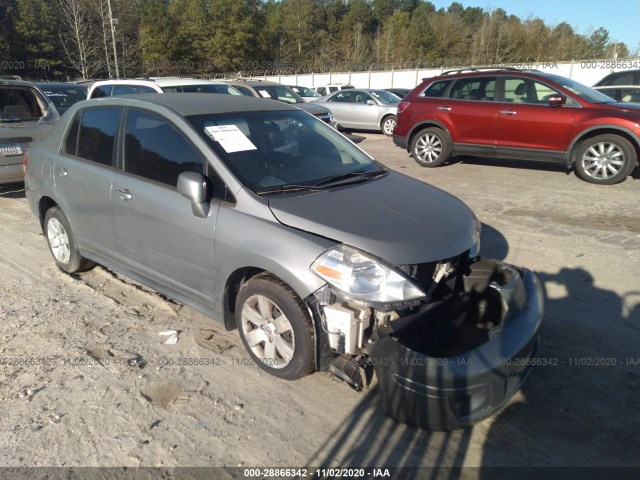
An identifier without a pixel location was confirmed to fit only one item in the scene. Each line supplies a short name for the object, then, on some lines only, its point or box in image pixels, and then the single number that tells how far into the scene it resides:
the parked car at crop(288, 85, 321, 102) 18.69
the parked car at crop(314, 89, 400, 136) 15.01
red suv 7.45
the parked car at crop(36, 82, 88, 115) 10.96
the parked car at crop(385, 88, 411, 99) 20.53
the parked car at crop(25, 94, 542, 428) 2.44
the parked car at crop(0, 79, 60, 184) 7.25
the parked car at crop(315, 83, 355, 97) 21.17
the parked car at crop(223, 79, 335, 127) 12.08
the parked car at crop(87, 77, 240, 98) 9.07
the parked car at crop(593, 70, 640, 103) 10.41
